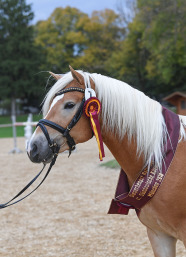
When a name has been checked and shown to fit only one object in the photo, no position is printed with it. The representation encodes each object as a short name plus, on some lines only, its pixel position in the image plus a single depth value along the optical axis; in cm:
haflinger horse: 221
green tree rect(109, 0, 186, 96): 2201
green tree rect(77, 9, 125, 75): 3750
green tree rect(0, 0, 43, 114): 3788
